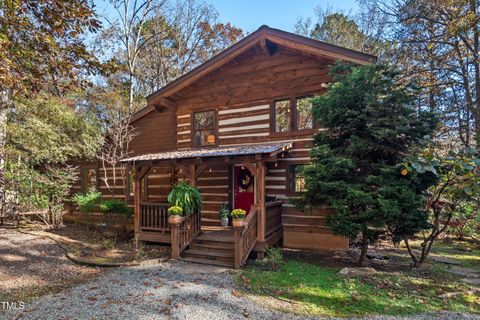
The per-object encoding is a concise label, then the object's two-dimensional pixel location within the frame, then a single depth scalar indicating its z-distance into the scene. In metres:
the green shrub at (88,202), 11.70
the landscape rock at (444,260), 8.15
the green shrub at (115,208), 11.26
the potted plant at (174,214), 7.88
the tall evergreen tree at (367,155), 6.53
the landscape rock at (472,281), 6.20
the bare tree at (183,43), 22.34
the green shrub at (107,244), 9.33
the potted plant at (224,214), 10.13
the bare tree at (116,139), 12.55
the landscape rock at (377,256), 8.45
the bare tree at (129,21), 18.42
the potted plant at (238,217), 7.08
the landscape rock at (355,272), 6.19
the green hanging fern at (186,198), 8.20
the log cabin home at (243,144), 8.02
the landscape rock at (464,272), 6.89
